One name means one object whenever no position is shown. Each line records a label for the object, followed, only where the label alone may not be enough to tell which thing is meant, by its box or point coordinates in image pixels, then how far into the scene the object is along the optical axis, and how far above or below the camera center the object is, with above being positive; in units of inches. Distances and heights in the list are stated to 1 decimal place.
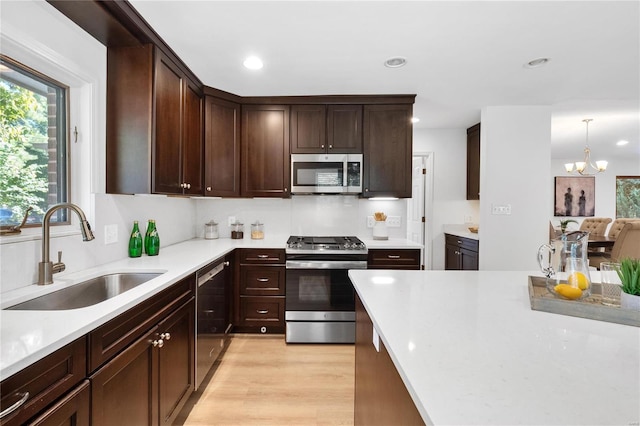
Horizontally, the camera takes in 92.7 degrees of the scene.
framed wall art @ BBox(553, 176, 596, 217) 281.0 +10.1
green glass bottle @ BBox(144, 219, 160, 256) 88.7 -9.7
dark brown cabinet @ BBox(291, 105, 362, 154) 122.3 +32.1
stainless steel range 110.2 -31.9
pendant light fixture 163.5 +29.8
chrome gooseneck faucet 53.8 -5.6
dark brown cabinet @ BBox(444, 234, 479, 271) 137.8 -21.6
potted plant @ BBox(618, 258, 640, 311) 37.6 -9.2
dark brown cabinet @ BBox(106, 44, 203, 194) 77.5 +22.6
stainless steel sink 53.0 -16.9
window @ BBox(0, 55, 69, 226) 54.8 +12.6
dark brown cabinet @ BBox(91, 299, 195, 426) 44.1 -29.6
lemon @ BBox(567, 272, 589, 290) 42.6 -9.9
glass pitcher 42.6 -8.9
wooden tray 37.6 -12.8
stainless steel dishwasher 79.6 -31.7
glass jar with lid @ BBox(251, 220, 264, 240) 131.2 -9.8
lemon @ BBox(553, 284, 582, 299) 41.8 -11.3
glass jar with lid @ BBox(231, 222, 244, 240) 131.6 -10.2
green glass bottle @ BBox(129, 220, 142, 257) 84.4 -9.7
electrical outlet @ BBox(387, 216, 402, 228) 138.8 -5.4
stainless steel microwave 122.1 +14.7
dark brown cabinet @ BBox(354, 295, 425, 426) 32.3 -23.9
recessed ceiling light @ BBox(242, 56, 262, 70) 90.6 +44.5
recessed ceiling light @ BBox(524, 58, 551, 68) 91.7 +45.0
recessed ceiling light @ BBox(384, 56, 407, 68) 89.4 +44.4
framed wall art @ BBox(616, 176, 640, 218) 287.3 +12.9
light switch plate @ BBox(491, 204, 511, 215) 130.6 +0.3
